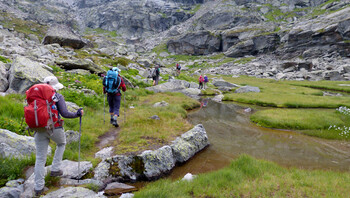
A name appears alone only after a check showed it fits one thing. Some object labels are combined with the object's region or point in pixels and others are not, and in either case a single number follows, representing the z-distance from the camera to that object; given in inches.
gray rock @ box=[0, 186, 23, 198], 185.9
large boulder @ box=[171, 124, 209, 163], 349.4
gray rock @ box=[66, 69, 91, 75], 873.2
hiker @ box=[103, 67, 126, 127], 435.5
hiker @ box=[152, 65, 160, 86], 1161.5
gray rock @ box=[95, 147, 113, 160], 310.9
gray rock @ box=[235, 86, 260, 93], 1369.6
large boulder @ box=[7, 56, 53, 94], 518.6
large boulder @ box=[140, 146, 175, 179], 290.7
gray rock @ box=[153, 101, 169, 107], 730.1
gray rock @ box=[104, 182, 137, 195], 240.5
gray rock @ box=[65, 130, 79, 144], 328.5
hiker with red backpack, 186.7
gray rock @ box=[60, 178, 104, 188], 234.0
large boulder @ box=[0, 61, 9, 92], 528.4
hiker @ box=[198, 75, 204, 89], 1396.9
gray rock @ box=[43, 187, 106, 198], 201.0
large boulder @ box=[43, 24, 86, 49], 1847.9
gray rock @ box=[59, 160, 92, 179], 247.8
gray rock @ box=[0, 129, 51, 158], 245.4
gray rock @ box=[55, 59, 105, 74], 946.1
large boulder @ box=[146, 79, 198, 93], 1106.1
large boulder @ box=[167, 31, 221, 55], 5728.3
